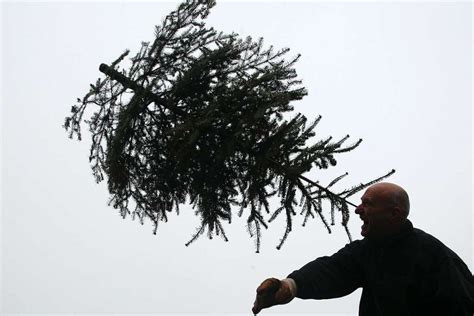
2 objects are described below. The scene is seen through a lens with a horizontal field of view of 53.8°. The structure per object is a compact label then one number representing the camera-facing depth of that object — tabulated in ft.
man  11.18
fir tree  14.11
